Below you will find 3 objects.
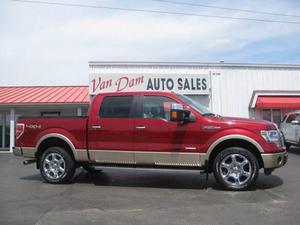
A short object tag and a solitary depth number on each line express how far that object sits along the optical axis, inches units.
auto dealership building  500.5
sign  497.4
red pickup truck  212.3
